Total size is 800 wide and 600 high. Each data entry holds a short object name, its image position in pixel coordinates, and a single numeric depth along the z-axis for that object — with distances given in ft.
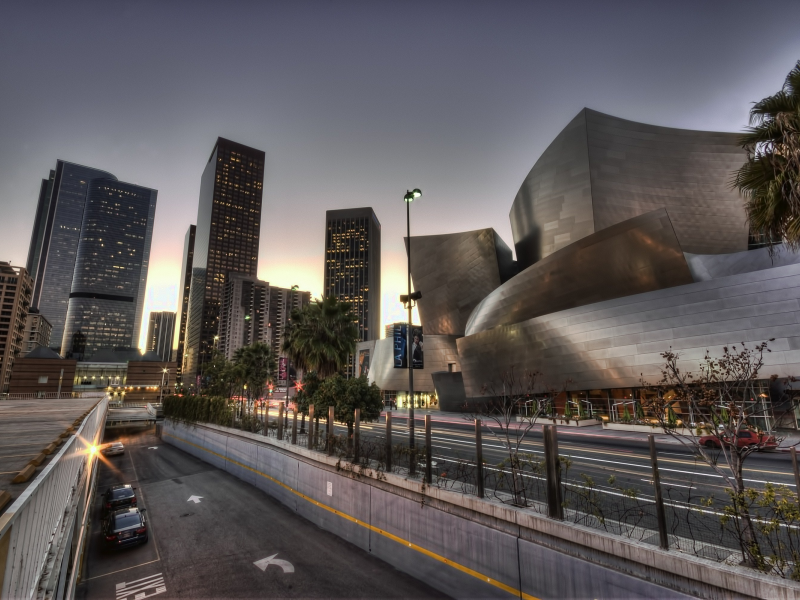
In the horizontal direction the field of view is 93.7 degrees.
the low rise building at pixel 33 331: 506.48
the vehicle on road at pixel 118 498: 66.28
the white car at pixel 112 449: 144.15
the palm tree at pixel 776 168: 27.83
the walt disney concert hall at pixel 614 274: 102.78
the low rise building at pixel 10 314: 384.06
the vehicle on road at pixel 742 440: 70.85
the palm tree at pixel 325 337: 100.83
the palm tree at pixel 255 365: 168.14
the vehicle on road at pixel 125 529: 56.24
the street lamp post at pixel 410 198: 58.70
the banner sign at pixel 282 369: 118.52
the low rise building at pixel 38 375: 341.62
